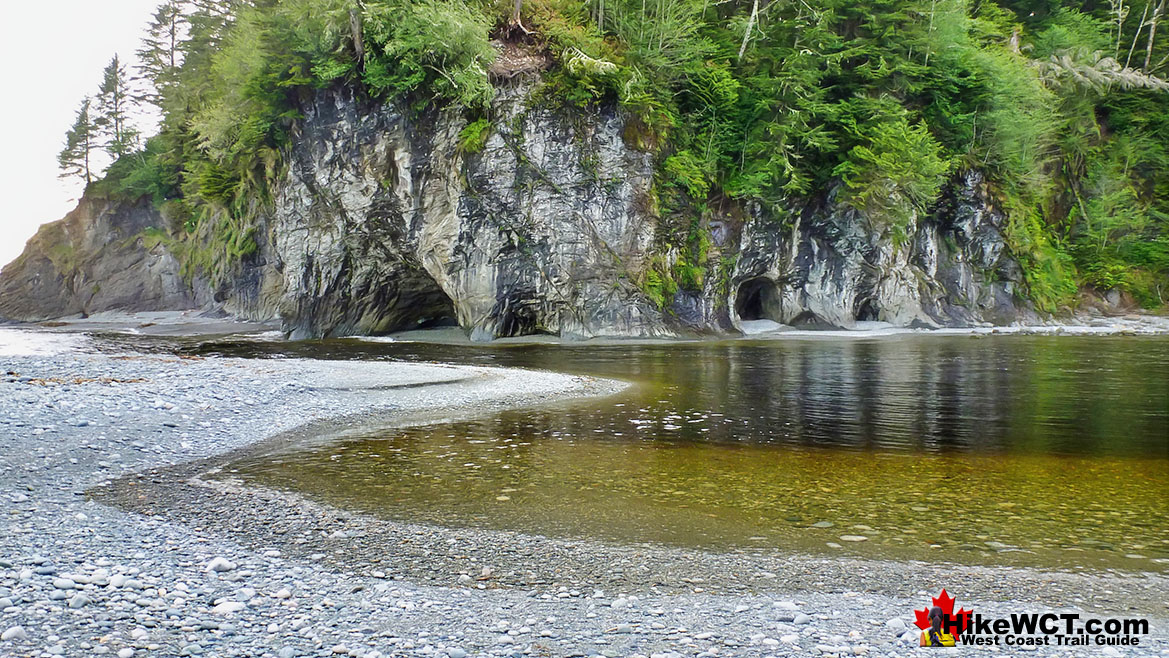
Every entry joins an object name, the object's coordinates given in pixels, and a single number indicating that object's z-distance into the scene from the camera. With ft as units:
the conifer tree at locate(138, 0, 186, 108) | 205.46
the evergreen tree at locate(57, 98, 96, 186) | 202.80
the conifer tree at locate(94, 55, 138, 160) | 201.67
